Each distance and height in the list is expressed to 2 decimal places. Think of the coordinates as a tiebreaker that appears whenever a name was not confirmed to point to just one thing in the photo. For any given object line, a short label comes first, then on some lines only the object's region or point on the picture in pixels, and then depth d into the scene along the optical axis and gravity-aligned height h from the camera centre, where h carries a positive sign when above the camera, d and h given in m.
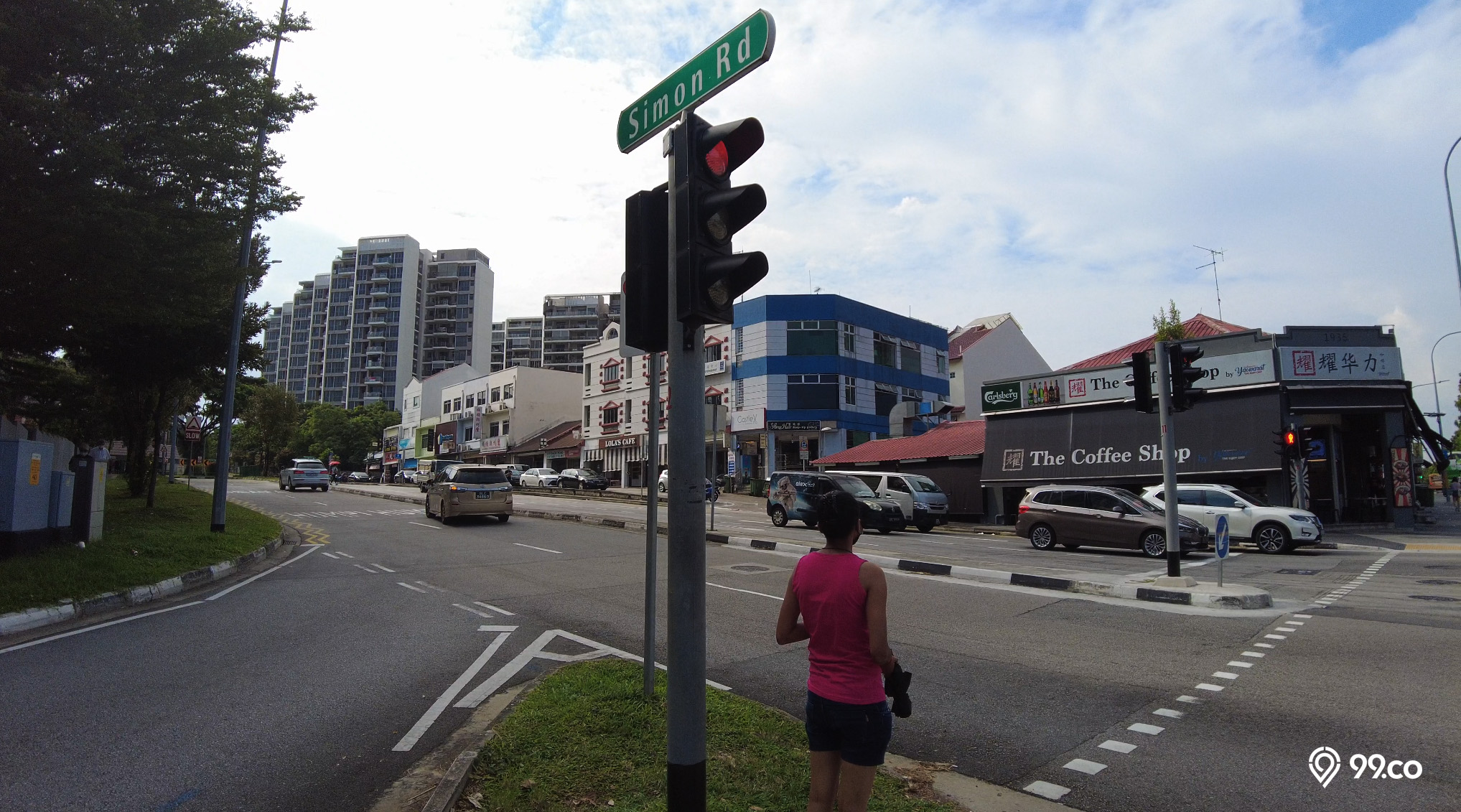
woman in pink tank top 3.21 -0.77
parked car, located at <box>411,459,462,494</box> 44.34 +0.37
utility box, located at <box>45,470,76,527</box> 12.12 -0.39
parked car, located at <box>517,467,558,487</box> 47.91 -0.15
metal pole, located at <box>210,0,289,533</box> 16.72 +1.57
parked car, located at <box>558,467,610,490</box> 45.53 -0.26
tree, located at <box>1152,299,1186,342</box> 28.97 +5.74
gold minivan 22.59 -0.53
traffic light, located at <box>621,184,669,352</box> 3.92 +1.04
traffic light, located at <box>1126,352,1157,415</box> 12.48 +1.55
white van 24.88 -0.62
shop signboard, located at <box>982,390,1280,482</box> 23.34 +1.18
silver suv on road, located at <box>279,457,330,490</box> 43.25 -0.01
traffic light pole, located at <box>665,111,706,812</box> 3.39 -0.47
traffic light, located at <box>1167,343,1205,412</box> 11.96 +1.62
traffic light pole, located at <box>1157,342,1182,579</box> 11.76 +0.24
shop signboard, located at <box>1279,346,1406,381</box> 23.19 +3.45
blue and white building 43.59 +5.48
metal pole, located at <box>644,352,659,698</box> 5.16 -0.53
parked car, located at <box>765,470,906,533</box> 23.52 -0.74
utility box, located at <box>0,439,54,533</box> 11.05 -0.16
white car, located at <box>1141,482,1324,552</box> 17.08 -0.89
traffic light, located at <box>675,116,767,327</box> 3.59 +1.24
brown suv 16.64 -1.00
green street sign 3.73 +2.07
